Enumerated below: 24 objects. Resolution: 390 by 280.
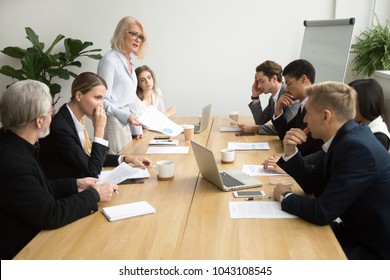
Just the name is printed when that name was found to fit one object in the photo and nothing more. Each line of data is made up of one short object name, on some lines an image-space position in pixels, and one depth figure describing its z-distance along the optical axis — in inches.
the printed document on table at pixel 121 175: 84.9
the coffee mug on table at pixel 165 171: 86.8
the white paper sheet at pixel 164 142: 120.7
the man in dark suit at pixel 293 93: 116.0
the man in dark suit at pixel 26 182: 62.6
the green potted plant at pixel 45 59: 189.8
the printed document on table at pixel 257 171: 89.4
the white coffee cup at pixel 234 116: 149.5
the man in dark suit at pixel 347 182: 64.1
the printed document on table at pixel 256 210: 67.4
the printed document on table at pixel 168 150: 111.2
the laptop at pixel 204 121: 135.7
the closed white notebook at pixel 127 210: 68.1
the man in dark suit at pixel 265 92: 130.9
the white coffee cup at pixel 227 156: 98.5
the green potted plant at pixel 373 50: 170.1
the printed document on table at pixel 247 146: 113.0
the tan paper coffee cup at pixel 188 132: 123.0
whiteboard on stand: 149.5
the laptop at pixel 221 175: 78.6
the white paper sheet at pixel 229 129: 137.1
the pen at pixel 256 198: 74.9
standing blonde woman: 128.6
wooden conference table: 56.5
